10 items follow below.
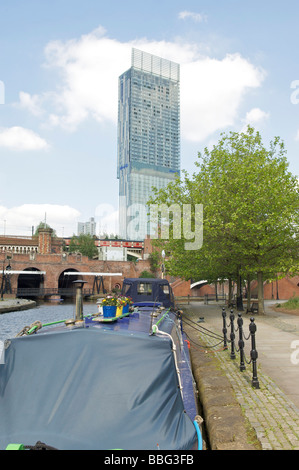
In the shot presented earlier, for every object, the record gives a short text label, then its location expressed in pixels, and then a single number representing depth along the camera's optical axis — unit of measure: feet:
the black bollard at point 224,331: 34.75
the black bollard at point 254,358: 21.98
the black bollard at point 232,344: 30.42
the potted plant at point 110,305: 20.76
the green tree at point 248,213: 62.69
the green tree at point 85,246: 243.52
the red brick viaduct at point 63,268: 176.04
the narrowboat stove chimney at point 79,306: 20.20
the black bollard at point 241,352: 26.08
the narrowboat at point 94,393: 11.96
